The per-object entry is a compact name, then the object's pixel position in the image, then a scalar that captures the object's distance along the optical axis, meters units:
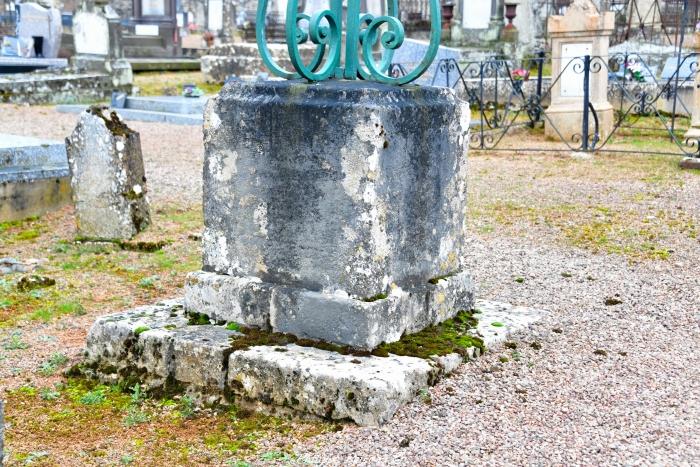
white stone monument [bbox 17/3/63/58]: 21.50
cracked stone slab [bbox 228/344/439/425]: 3.36
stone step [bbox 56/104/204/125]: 15.06
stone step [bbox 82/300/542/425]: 3.40
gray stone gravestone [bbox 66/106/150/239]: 6.85
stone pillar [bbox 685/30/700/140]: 12.00
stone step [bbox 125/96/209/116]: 15.69
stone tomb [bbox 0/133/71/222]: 7.69
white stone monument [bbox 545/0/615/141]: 13.30
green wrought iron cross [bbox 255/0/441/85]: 3.85
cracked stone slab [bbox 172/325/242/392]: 3.67
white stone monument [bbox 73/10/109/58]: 18.52
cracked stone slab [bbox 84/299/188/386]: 3.81
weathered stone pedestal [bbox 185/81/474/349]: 3.67
